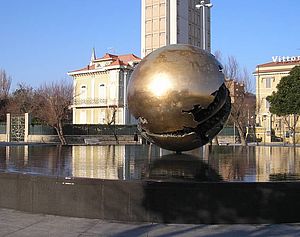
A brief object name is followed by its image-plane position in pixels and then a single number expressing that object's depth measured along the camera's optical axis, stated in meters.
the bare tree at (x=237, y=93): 36.97
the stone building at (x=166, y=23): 77.00
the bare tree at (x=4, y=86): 66.19
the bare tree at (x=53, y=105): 42.86
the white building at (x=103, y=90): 67.06
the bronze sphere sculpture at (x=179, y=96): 10.83
